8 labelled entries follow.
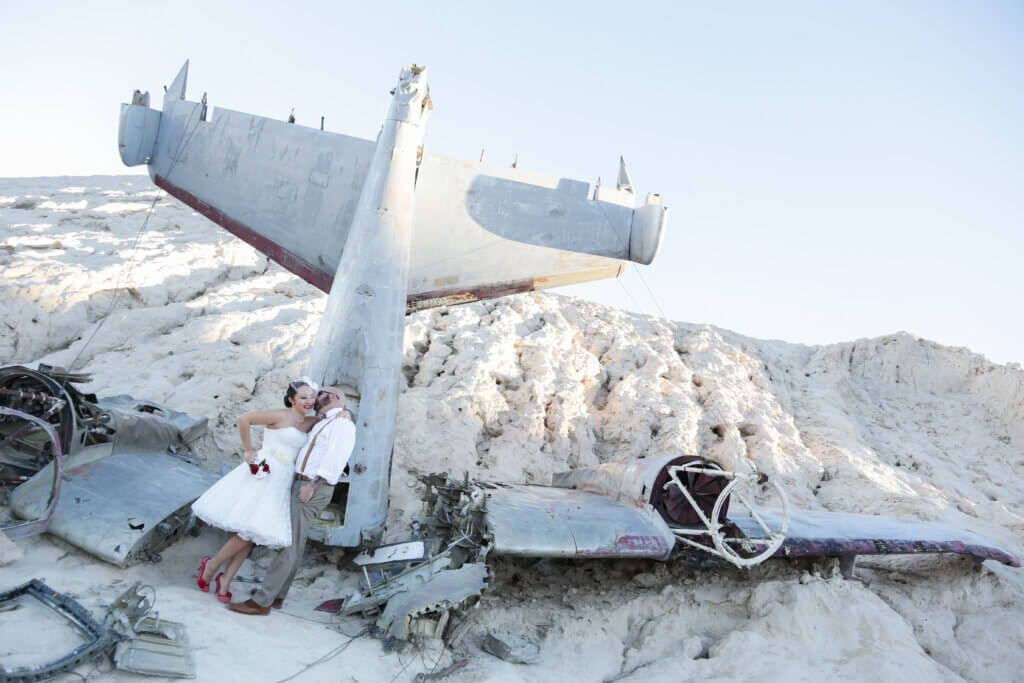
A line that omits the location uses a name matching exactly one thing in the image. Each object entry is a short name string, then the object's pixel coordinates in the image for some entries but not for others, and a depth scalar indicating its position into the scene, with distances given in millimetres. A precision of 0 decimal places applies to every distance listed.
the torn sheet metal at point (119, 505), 4609
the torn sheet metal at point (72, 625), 2828
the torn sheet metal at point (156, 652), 3148
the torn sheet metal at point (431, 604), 4449
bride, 4332
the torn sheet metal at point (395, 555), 5250
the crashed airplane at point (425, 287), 5188
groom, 4359
